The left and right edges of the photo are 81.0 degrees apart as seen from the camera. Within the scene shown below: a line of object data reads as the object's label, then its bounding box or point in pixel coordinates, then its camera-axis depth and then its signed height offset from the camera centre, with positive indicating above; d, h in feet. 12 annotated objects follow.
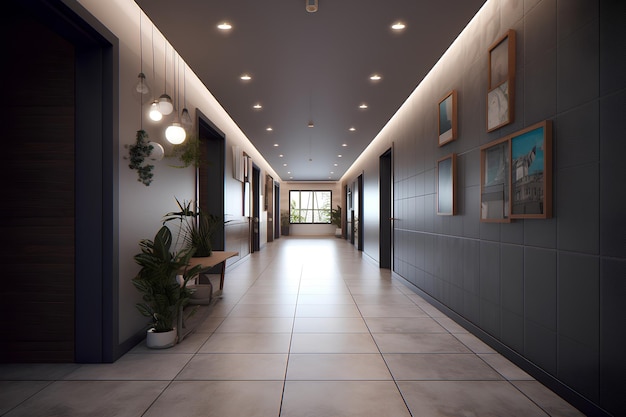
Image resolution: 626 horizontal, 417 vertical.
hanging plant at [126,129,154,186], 10.80 +1.60
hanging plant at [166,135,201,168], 14.15 +2.30
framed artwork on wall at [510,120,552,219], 8.03 +0.87
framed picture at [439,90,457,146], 13.41 +3.47
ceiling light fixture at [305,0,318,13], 10.06 +5.68
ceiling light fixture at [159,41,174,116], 11.50 +3.31
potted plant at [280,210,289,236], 63.87 -2.39
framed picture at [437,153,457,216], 13.23 +0.91
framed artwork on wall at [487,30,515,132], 9.55 +3.48
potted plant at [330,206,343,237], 59.67 -1.60
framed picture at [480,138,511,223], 9.77 +0.79
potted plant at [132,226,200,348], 10.61 -2.38
